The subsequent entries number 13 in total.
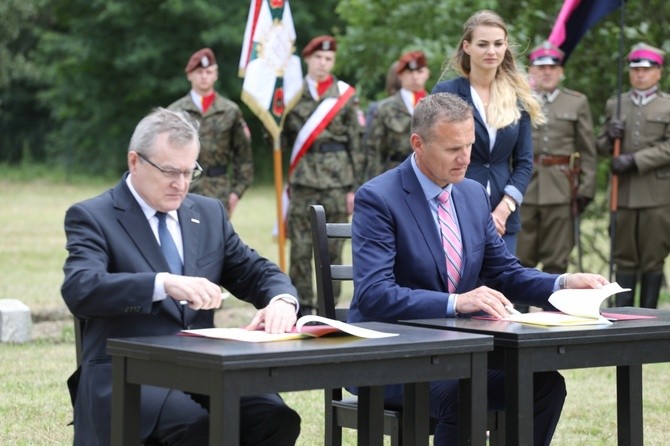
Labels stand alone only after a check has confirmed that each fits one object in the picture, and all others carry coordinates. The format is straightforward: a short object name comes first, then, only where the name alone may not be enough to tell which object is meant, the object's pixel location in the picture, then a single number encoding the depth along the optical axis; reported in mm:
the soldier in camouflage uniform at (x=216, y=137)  17243
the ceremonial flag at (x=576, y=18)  15006
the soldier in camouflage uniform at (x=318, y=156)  16952
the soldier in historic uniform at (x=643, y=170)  16336
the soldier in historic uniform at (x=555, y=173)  16565
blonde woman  10435
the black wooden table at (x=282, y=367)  5465
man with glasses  6499
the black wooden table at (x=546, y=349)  6390
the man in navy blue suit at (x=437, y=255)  7358
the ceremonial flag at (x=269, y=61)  16819
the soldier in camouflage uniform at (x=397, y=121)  17666
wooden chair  7527
